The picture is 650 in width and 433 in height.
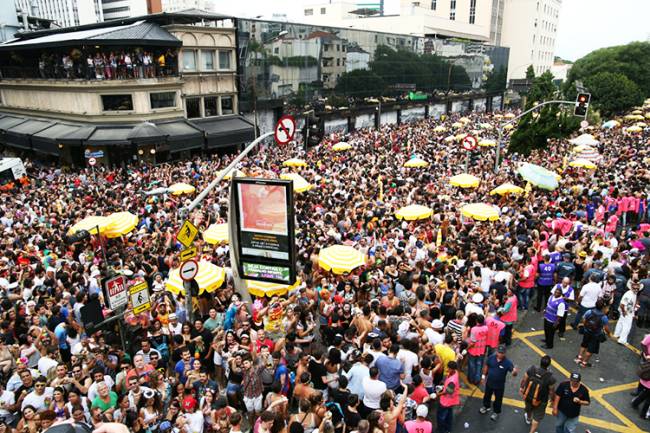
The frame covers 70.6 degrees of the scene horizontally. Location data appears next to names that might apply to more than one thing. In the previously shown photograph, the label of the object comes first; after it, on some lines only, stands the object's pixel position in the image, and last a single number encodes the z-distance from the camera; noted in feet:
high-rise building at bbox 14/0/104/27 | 430.61
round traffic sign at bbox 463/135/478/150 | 68.70
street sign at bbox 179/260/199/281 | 27.61
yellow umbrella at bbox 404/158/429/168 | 78.26
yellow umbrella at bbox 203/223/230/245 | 43.34
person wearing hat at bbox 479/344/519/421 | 25.12
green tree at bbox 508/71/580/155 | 100.22
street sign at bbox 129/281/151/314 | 27.63
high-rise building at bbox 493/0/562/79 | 321.73
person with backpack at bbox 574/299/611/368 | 29.73
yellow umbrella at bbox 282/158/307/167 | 76.18
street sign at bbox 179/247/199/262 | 28.60
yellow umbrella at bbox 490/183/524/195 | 58.18
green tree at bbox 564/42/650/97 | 222.69
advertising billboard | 30.32
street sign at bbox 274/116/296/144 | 33.55
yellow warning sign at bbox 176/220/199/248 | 28.80
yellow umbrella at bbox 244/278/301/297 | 33.24
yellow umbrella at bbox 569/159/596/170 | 69.99
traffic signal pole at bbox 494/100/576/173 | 78.70
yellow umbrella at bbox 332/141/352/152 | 92.28
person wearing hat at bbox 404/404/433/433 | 20.07
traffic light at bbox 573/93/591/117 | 75.61
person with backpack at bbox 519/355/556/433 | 23.32
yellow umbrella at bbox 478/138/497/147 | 99.72
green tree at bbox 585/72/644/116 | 187.21
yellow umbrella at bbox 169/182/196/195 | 60.64
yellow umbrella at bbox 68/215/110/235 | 43.04
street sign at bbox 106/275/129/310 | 27.17
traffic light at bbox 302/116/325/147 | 32.83
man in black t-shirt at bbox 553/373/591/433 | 22.45
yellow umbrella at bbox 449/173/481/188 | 59.41
